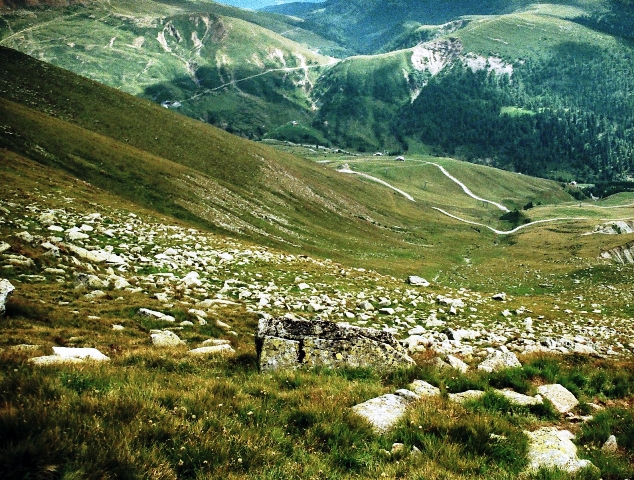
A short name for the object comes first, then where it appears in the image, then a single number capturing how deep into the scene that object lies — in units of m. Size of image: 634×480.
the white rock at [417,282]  45.09
